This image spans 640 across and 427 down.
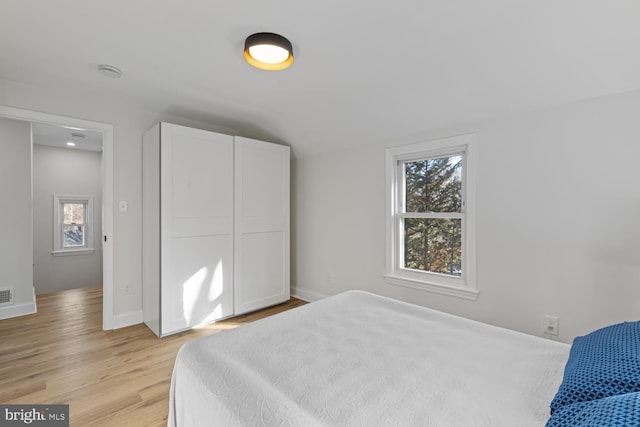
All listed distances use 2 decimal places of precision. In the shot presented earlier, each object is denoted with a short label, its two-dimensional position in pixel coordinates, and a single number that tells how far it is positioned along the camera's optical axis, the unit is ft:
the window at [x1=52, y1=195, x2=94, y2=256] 16.58
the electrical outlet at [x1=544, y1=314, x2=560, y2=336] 7.13
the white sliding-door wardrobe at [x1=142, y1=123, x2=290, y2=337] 9.50
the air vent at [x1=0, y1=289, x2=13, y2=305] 11.02
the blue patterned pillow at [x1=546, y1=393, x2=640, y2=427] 1.81
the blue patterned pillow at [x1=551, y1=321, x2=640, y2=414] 2.48
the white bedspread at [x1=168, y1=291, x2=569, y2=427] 2.93
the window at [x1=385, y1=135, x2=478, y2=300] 8.67
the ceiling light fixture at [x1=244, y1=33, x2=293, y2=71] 6.09
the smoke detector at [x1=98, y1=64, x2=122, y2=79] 7.62
